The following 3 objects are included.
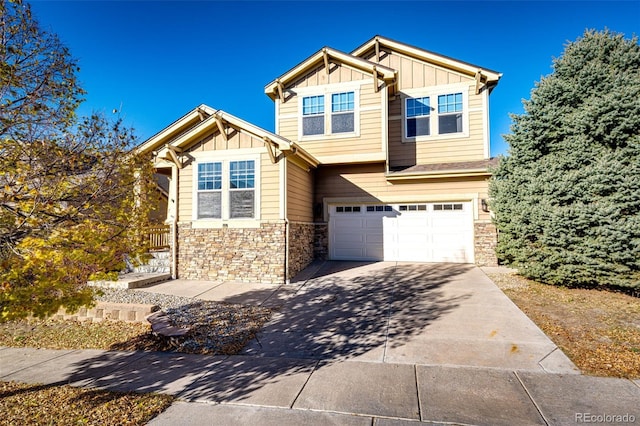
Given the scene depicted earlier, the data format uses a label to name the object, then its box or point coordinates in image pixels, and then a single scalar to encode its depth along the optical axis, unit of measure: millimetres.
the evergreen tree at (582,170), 6883
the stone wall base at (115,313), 5977
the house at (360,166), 8977
